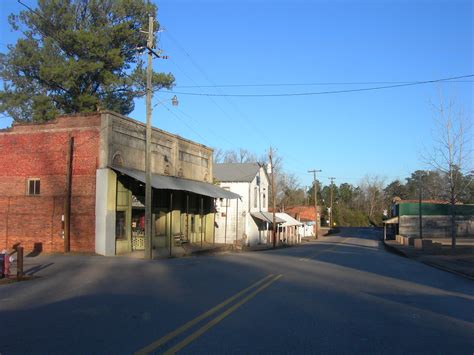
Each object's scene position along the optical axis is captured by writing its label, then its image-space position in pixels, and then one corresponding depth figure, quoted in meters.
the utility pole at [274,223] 48.97
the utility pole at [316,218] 83.29
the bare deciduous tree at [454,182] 34.53
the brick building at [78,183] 24.81
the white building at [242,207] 49.62
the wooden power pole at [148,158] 23.77
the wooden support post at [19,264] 14.64
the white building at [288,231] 63.03
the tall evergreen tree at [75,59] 33.03
